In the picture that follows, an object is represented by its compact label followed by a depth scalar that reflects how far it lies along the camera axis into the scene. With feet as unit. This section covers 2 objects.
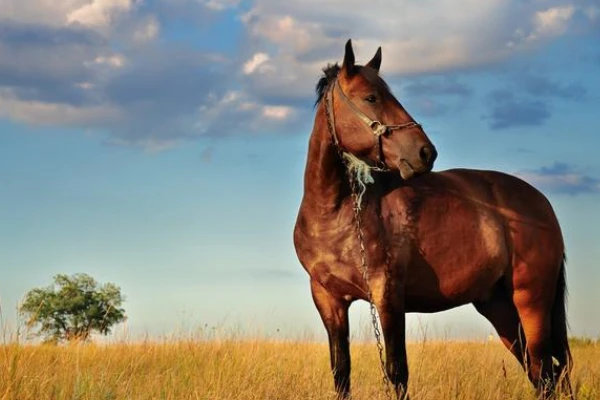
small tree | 104.94
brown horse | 21.13
